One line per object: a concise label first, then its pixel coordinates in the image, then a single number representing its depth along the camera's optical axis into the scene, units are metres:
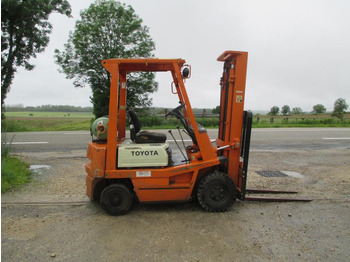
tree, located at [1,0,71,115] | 10.13
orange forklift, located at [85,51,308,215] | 3.93
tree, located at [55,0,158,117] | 25.53
